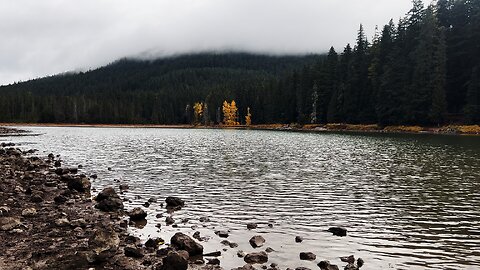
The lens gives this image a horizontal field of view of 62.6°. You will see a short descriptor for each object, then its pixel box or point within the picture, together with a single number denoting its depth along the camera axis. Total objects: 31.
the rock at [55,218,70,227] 17.09
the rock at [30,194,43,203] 21.73
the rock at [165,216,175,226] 18.40
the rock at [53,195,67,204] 22.31
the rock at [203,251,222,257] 14.28
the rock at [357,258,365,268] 13.05
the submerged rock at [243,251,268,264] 13.48
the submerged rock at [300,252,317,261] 13.73
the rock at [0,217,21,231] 15.78
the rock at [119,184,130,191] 27.33
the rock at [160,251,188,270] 12.09
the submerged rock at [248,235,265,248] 15.16
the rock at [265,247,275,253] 14.53
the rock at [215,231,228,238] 16.40
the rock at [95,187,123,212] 20.98
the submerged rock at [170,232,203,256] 14.20
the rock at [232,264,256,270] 12.41
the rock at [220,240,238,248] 15.18
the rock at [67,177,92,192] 26.28
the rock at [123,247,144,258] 13.59
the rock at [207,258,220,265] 13.44
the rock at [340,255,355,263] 13.35
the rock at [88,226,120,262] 13.64
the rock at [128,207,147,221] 18.95
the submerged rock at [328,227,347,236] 16.48
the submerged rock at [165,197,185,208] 21.88
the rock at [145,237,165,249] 14.84
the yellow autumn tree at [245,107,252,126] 187.12
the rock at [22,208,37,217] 18.42
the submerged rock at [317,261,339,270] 12.62
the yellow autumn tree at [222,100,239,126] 194.00
